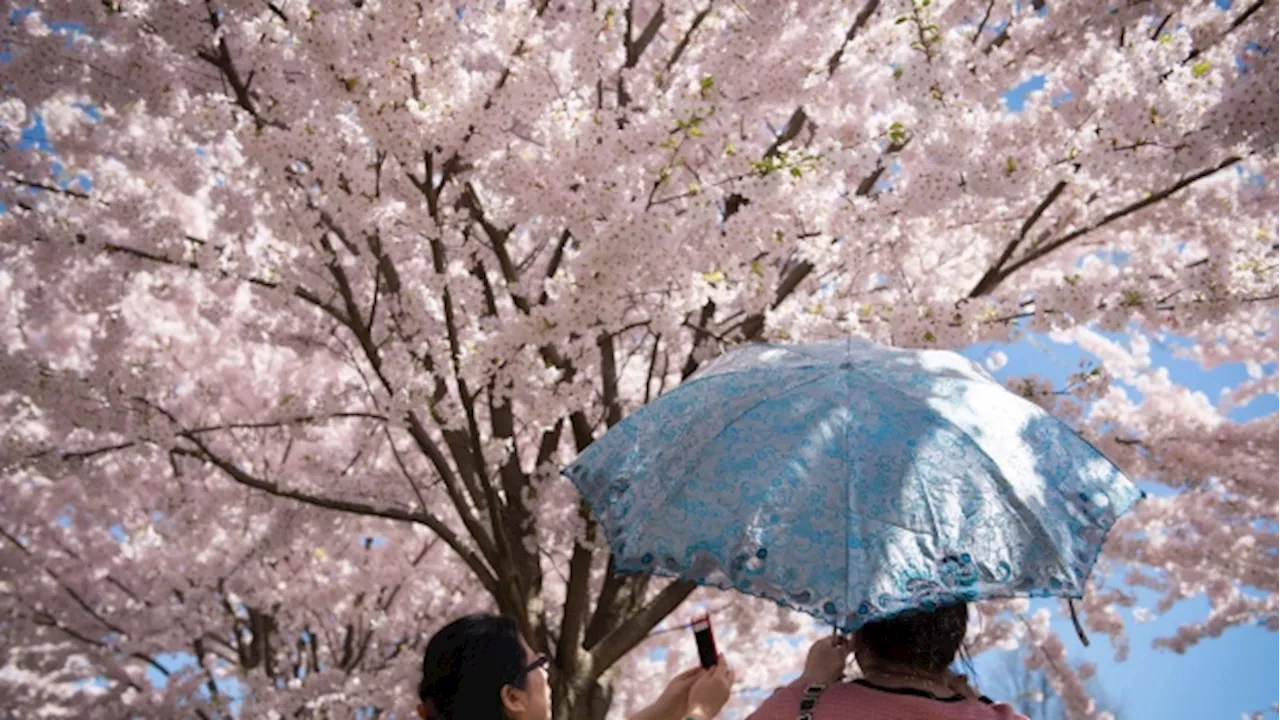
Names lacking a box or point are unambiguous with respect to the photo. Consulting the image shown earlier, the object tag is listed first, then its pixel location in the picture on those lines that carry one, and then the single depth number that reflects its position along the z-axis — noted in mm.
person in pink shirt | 1825
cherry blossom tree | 5324
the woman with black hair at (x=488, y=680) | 2131
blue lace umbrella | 2043
